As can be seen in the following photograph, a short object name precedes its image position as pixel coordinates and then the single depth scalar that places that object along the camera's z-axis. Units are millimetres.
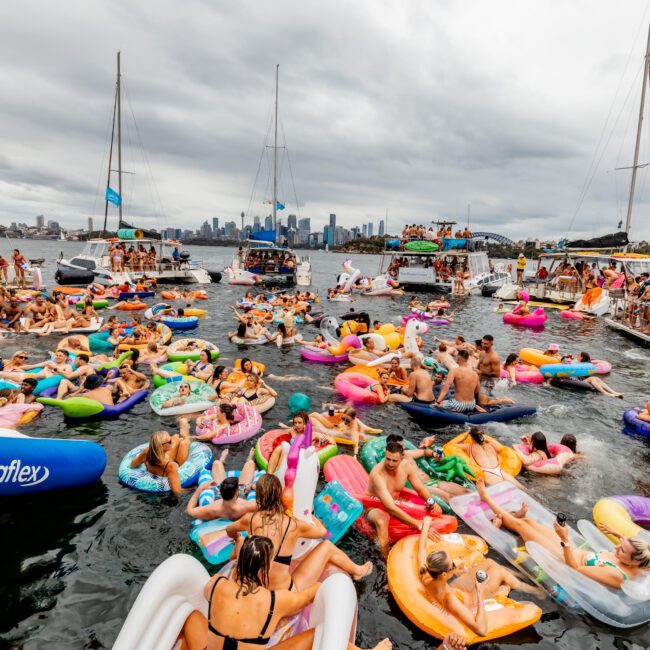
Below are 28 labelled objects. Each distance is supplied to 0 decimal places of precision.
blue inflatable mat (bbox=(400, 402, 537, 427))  9367
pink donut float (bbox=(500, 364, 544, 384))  12578
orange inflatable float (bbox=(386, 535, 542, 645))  4305
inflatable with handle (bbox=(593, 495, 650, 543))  5879
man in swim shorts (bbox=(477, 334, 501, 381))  11969
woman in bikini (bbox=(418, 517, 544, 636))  4273
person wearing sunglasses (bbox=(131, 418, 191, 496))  6371
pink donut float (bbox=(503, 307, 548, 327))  21766
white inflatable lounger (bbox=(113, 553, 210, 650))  2947
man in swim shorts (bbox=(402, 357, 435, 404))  9852
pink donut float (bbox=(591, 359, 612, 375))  13350
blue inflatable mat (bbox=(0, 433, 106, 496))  5570
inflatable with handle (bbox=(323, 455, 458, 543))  5703
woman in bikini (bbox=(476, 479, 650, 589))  4520
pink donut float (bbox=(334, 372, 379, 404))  10750
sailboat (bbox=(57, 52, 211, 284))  28720
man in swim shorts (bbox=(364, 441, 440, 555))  5594
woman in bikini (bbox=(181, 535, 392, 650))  3023
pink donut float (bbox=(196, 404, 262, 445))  8273
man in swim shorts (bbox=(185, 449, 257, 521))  5352
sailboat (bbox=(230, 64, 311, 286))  35625
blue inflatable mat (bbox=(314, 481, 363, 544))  5505
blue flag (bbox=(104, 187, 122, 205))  31703
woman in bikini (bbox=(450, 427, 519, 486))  7035
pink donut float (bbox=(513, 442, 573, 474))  7543
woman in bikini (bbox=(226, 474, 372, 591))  3881
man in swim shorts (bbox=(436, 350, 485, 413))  9367
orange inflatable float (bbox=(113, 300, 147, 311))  22109
